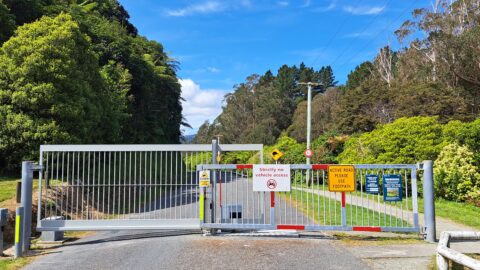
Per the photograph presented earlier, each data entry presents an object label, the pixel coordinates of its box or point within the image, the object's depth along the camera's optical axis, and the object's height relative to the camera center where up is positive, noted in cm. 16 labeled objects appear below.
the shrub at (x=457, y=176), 1709 -41
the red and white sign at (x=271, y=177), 916 -20
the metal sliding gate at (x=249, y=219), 886 -98
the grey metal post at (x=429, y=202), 884 -76
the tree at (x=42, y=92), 1617 +313
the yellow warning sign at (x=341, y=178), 885 -23
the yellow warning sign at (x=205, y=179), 924 -23
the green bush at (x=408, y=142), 2067 +126
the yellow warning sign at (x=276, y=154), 1896 +63
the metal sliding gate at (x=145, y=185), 936 -43
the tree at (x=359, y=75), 7066 +1614
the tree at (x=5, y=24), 2036 +721
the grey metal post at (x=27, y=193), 880 -48
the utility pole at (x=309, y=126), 3072 +310
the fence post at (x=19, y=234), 822 -125
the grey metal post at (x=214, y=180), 941 -26
